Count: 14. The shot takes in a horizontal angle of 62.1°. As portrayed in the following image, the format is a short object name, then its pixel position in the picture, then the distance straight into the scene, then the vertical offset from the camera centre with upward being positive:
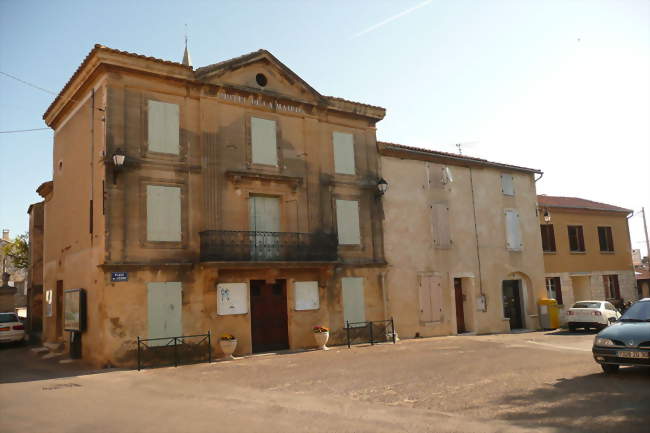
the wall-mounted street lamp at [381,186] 19.75 +3.80
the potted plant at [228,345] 15.48 -1.33
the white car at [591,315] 21.98 -1.41
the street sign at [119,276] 14.38 +0.72
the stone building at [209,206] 14.94 +2.88
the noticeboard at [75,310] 15.38 -0.14
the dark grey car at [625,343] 9.32 -1.13
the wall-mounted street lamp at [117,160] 14.46 +3.79
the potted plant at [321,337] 17.33 -1.38
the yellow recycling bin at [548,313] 24.67 -1.40
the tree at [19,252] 40.41 +4.27
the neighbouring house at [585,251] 27.30 +1.55
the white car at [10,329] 20.38 -0.78
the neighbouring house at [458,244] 20.72 +1.78
